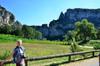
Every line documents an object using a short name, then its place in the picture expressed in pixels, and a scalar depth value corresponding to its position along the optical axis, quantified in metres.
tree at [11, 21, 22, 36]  51.29
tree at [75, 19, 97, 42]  43.04
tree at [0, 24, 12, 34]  49.62
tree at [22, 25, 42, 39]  56.31
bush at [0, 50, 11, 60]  7.61
